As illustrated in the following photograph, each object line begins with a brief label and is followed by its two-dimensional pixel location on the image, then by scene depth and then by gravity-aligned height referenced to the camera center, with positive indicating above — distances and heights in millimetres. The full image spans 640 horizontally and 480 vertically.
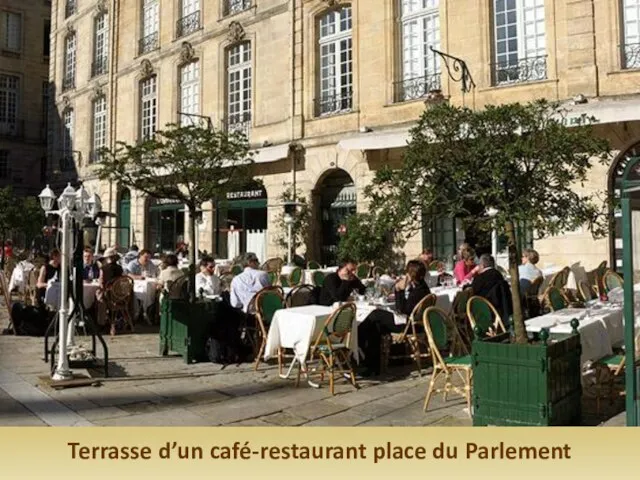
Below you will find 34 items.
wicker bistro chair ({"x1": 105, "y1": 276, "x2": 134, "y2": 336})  9439 -323
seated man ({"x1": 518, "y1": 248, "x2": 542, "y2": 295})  9305 +27
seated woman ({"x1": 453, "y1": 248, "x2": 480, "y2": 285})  9633 +89
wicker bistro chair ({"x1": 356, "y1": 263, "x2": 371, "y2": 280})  12827 +74
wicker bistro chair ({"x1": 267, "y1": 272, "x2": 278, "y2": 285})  11406 -57
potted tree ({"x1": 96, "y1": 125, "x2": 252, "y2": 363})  8634 +1611
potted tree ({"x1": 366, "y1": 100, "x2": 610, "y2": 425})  4762 +763
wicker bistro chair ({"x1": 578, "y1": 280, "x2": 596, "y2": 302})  9492 -324
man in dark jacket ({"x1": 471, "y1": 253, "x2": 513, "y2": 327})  7398 -204
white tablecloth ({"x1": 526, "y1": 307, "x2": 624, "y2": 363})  5340 -502
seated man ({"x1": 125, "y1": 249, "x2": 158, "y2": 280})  11719 +158
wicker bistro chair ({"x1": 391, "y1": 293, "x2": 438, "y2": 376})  6441 -651
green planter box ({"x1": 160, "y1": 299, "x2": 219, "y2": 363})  7172 -594
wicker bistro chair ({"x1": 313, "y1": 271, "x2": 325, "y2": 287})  10695 -71
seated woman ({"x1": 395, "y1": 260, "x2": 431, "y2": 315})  6906 -194
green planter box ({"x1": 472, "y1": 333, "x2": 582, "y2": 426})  4246 -793
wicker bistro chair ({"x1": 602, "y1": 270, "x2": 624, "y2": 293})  8952 -151
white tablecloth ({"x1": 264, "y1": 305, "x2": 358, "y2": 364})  5969 -560
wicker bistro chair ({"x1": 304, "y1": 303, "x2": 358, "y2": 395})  5898 -692
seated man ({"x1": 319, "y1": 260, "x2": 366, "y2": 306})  7266 -145
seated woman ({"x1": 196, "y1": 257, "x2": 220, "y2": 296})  9781 -77
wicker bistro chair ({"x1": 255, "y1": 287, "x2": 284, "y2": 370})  6910 -377
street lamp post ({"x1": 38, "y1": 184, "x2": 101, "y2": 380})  6098 +435
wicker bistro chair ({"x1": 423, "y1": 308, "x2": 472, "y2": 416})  4992 -740
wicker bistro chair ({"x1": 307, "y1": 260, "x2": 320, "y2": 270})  14878 +200
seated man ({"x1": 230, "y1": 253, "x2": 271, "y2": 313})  7730 -143
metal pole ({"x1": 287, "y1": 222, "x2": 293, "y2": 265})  16325 +1006
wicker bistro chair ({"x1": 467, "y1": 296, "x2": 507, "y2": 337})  5996 -434
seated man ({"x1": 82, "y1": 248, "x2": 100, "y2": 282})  10773 +150
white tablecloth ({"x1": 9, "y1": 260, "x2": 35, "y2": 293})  12586 +45
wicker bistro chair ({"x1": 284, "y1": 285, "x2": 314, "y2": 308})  7691 -284
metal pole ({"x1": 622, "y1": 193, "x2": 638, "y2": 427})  3881 -214
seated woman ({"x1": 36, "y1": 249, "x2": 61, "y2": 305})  9781 +47
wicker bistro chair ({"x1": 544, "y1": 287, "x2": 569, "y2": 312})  7323 -341
